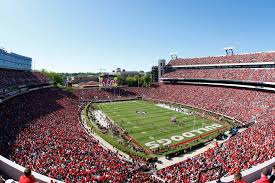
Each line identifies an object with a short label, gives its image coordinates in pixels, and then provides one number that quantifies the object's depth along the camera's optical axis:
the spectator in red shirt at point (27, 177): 4.05
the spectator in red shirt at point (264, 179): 4.33
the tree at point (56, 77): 83.72
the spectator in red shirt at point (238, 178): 4.09
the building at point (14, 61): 38.10
